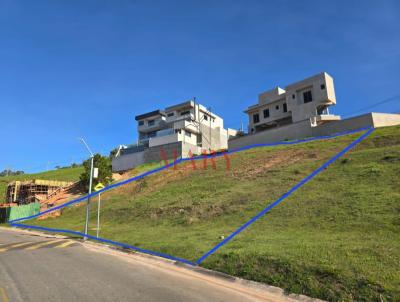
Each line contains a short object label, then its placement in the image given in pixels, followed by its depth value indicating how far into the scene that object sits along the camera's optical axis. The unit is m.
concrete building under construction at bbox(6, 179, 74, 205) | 43.87
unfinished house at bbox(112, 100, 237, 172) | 49.28
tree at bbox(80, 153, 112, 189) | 41.06
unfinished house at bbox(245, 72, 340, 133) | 44.03
